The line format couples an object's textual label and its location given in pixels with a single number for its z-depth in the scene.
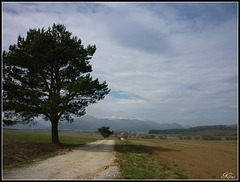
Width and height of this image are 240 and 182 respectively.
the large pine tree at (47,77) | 18.44
